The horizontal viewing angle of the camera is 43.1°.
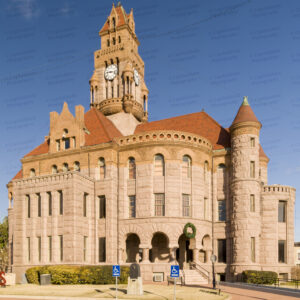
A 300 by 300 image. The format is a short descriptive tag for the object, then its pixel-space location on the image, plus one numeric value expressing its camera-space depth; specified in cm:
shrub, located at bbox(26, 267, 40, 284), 3350
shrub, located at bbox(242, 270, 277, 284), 3688
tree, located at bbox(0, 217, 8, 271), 6781
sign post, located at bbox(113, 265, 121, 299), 2345
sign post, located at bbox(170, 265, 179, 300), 2120
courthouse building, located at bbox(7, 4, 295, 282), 3944
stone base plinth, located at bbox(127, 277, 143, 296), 2478
